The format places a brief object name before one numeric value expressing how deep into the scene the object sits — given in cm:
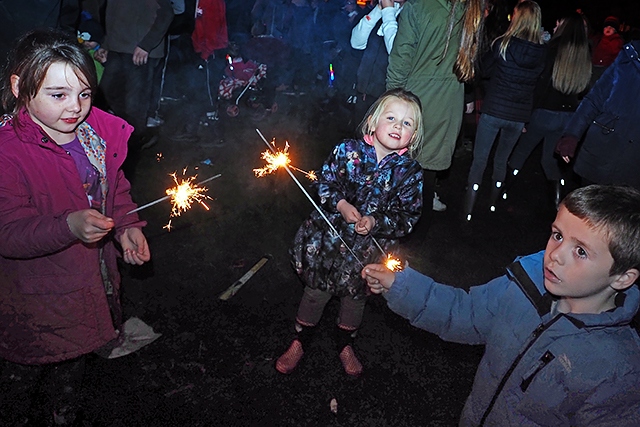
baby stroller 960
